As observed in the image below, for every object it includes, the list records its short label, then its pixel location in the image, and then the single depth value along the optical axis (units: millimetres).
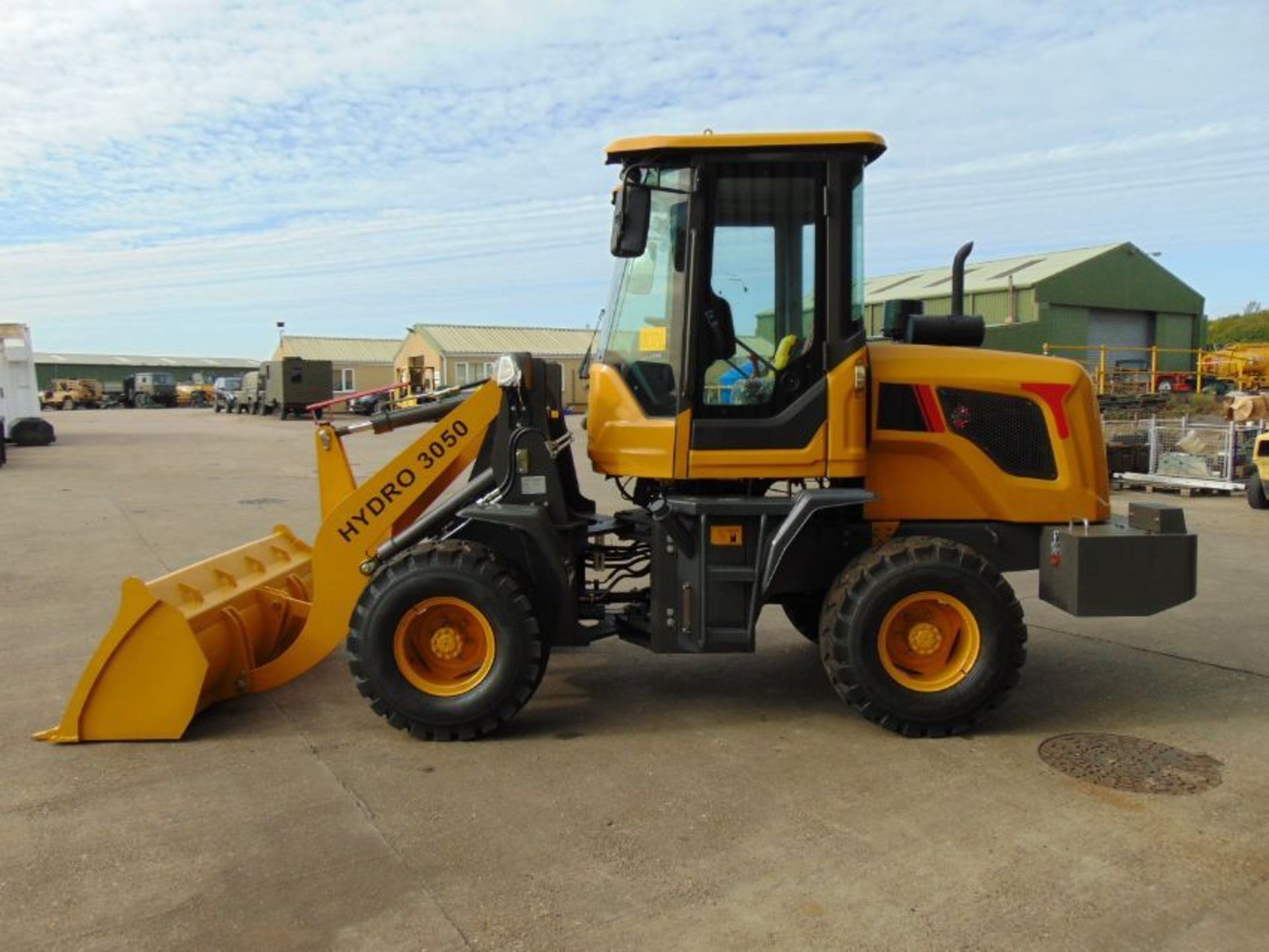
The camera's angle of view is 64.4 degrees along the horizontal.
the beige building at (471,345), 56469
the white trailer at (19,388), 26453
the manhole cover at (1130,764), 4555
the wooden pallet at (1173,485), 15156
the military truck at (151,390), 63531
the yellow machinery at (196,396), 65688
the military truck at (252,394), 48844
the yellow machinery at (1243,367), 37031
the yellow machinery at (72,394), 59250
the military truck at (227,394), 53938
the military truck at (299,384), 44469
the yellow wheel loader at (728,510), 5012
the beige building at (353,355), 65000
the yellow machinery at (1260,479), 13484
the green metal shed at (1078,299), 40062
